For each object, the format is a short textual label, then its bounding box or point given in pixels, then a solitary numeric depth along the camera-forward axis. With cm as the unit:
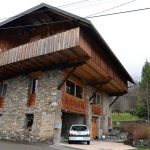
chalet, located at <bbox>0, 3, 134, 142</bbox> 1056
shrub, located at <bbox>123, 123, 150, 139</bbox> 1168
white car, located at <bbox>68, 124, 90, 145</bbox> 1112
